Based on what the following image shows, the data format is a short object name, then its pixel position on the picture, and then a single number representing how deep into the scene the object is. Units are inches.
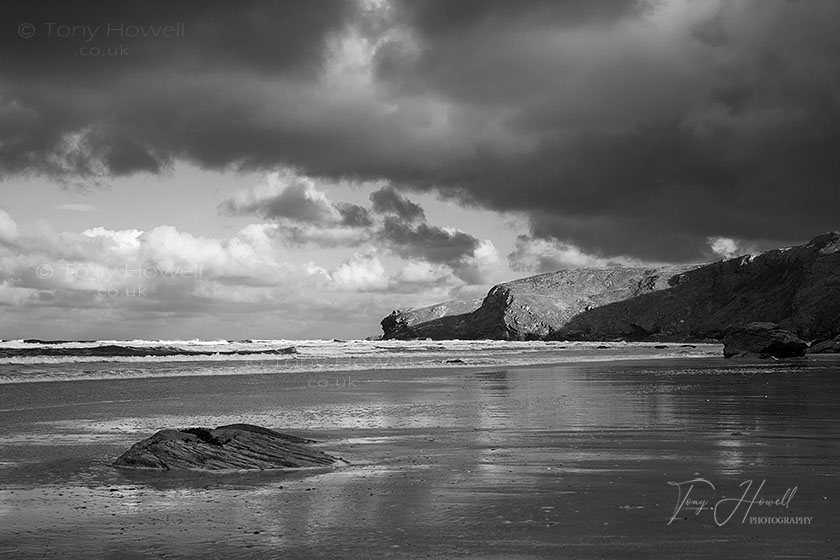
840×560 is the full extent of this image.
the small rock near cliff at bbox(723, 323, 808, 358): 1910.7
